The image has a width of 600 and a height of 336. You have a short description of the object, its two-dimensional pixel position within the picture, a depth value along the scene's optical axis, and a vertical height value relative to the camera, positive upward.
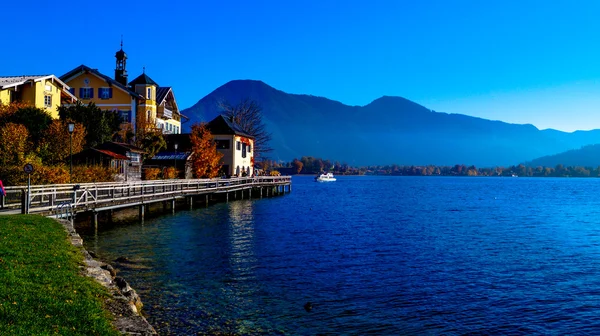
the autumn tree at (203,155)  65.94 +2.34
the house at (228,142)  75.12 +4.68
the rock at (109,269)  15.83 -3.01
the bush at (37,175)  33.78 -0.12
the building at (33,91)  52.24 +8.70
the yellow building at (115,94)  68.88 +10.86
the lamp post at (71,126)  31.90 +2.93
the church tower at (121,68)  76.54 +15.87
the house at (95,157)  43.47 +1.37
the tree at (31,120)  46.69 +4.94
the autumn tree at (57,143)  42.50 +2.66
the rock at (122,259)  20.94 -3.53
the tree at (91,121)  53.59 +5.54
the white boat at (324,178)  181.76 -1.79
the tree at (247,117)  97.12 +10.78
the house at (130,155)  47.91 +1.80
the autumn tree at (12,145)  36.19 +2.08
